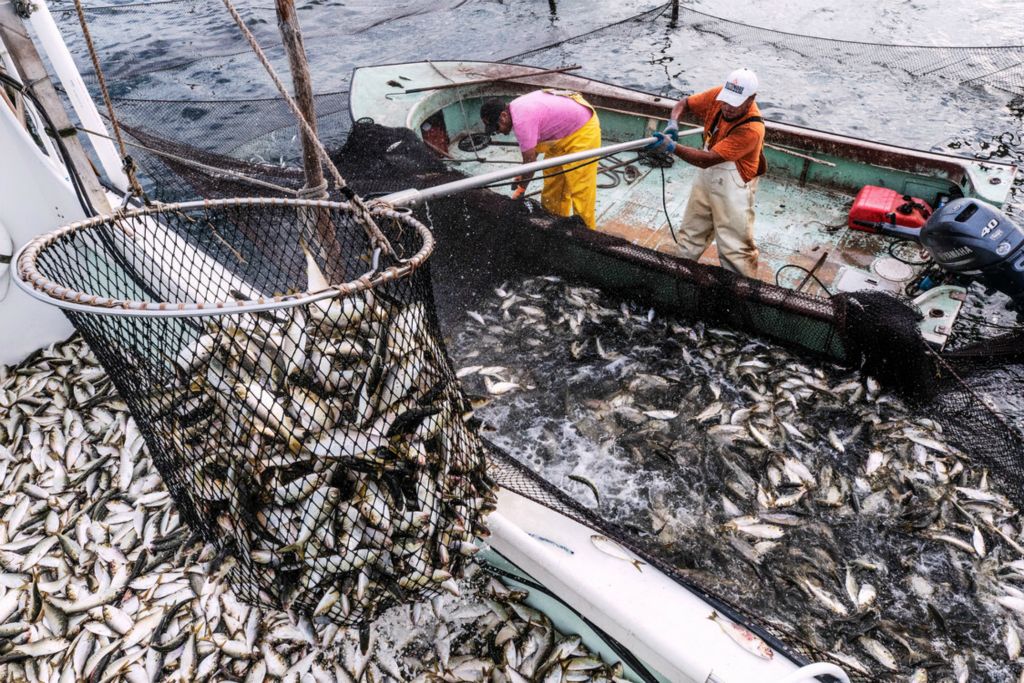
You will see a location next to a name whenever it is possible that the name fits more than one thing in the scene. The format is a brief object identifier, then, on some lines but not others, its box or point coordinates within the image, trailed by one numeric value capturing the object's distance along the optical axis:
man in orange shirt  4.79
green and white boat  4.63
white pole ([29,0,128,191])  3.41
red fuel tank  5.59
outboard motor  4.20
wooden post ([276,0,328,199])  3.66
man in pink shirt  5.54
